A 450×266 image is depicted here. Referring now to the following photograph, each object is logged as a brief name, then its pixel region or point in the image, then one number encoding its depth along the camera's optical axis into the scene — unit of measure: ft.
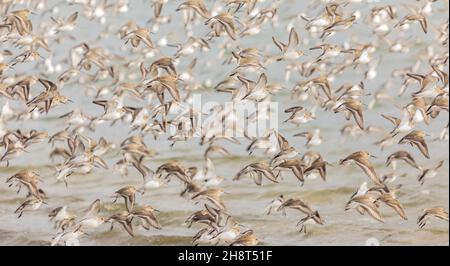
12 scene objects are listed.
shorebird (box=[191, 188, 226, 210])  50.80
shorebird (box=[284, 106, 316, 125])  59.11
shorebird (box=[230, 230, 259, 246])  49.70
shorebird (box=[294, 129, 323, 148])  71.49
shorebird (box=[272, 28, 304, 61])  56.39
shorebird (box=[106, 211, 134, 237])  50.85
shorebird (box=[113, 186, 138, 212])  51.97
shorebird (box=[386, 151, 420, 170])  57.19
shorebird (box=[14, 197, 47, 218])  52.54
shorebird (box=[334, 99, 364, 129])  54.39
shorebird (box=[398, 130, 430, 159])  53.76
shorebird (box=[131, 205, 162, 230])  51.13
